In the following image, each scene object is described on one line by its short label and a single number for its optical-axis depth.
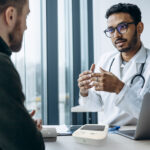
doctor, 1.56
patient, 0.51
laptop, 0.89
